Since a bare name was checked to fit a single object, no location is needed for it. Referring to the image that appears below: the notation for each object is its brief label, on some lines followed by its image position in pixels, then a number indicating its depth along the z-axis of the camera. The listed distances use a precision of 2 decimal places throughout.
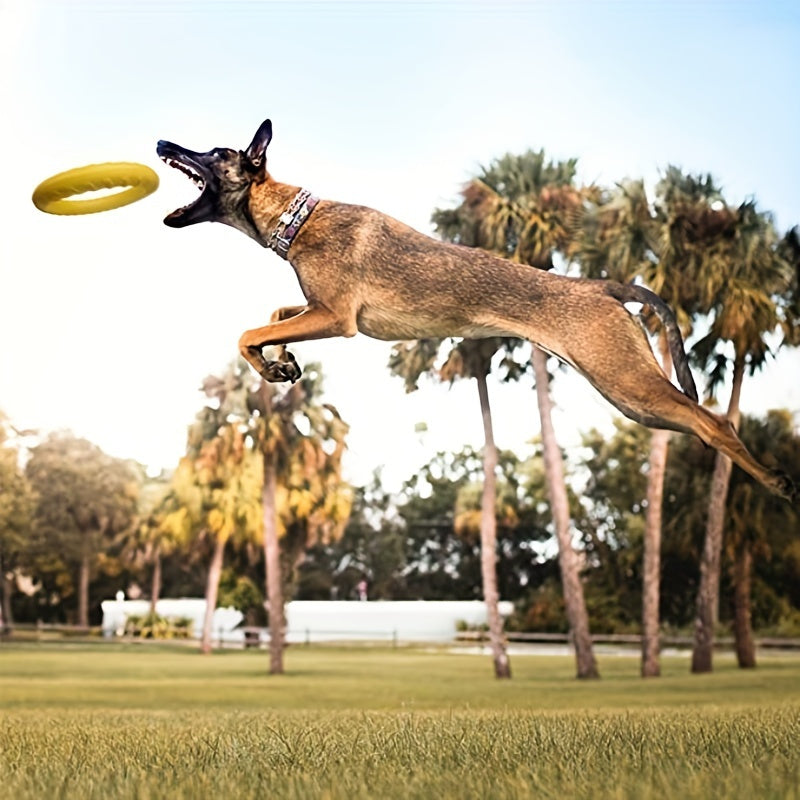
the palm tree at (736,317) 27.59
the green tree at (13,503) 46.66
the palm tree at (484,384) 30.09
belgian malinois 5.58
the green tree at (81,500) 52.94
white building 53.59
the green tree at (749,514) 31.95
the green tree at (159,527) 44.78
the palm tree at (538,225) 28.08
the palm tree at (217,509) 43.66
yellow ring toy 5.95
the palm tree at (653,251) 27.56
